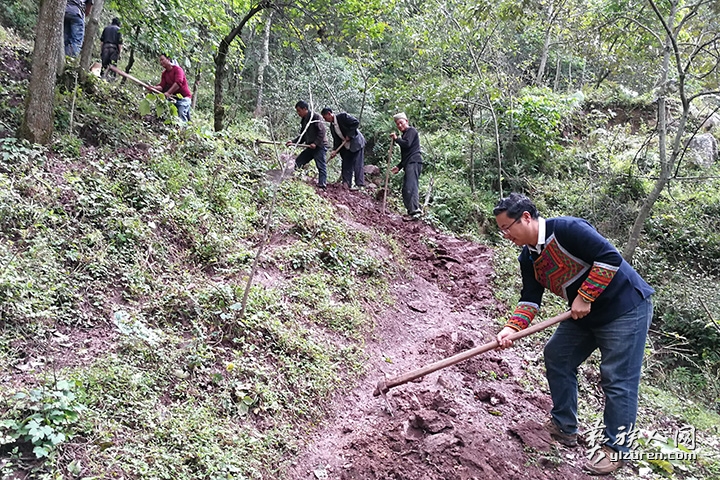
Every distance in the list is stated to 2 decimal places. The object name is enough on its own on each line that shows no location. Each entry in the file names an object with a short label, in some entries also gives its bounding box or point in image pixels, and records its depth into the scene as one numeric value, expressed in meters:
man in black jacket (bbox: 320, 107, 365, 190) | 9.13
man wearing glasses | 2.99
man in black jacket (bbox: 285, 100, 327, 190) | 8.62
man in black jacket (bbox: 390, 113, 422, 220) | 9.07
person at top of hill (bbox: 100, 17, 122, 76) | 10.18
